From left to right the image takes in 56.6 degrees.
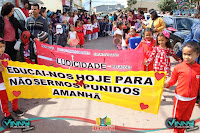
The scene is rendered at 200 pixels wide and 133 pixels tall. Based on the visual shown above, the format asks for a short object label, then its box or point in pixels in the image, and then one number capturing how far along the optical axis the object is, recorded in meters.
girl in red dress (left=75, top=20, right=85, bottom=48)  9.17
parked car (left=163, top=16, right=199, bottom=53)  7.86
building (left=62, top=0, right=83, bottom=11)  36.69
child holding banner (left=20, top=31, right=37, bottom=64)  4.66
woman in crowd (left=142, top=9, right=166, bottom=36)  6.42
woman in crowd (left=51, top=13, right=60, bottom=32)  11.98
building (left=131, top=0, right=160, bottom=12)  62.94
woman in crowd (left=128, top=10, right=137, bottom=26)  10.48
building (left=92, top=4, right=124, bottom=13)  102.28
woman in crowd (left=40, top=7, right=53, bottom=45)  6.78
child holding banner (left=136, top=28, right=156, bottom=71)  4.45
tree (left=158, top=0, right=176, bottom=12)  43.16
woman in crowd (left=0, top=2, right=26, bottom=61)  4.23
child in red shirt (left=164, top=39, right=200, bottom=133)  2.49
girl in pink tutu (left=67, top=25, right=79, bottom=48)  7.83
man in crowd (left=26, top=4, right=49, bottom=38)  4.93
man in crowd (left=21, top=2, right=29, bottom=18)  8.71
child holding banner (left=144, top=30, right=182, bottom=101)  3.72
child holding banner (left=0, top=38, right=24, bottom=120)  3.03
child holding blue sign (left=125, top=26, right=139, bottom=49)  6.09
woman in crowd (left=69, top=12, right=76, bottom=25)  13.71
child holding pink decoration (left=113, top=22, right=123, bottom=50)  8.79
